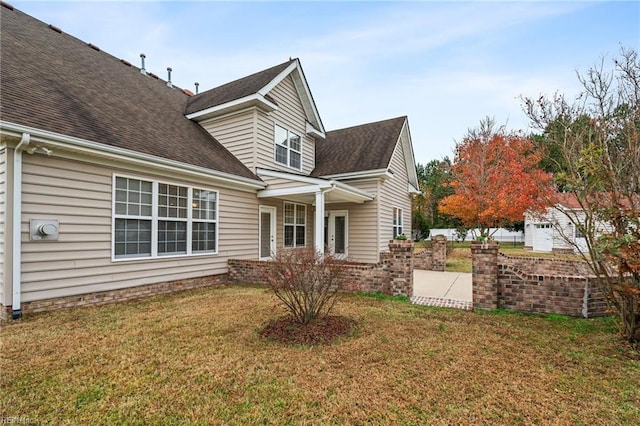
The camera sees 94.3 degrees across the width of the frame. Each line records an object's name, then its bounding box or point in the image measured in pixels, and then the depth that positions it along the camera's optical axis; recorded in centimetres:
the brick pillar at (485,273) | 561
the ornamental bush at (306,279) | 436
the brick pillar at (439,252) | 1165
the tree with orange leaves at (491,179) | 1522
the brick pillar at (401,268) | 659
